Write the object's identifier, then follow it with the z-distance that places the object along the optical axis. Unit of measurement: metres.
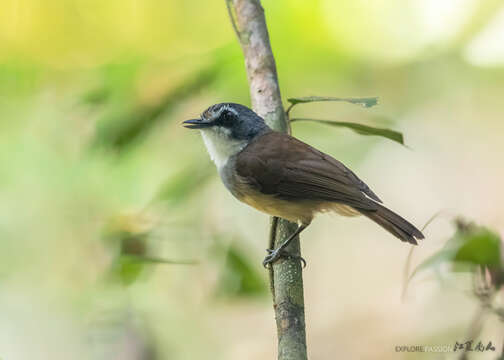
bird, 6.86
